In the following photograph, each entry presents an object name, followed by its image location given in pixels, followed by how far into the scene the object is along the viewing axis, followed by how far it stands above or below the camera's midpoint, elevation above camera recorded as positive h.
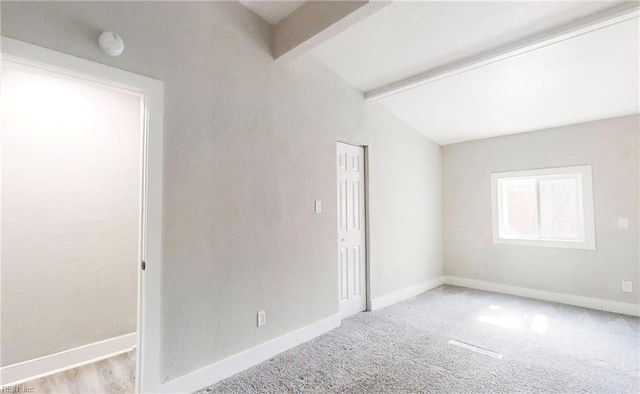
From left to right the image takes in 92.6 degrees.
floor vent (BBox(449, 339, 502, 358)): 2.61 -1.27
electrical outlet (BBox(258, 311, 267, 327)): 2.56 -0.93
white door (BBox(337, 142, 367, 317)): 3.58 -0.28
